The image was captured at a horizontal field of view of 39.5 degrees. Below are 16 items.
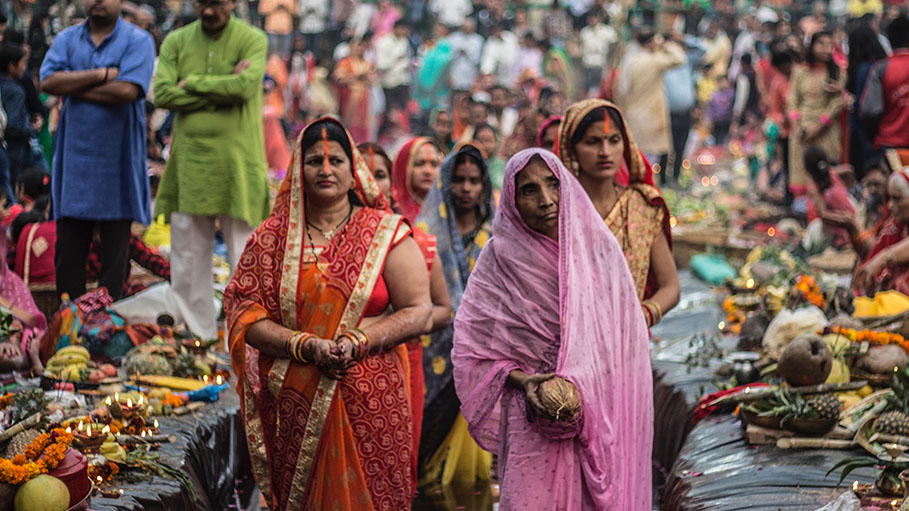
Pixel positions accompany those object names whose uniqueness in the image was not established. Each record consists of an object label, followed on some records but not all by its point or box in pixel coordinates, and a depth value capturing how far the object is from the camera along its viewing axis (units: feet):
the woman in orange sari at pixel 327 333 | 15.53
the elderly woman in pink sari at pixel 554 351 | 14.08
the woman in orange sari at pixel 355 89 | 65.26
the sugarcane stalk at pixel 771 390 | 18.11
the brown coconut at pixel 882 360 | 19.04
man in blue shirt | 24.34
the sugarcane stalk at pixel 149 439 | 17.24
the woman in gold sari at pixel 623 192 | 17.81
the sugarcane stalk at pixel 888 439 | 16.46
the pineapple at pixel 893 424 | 16.78
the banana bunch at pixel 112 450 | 16.30
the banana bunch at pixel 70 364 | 20.26
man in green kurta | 24.91
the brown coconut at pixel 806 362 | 18.23
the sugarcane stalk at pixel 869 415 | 17.50
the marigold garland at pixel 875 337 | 19.76
